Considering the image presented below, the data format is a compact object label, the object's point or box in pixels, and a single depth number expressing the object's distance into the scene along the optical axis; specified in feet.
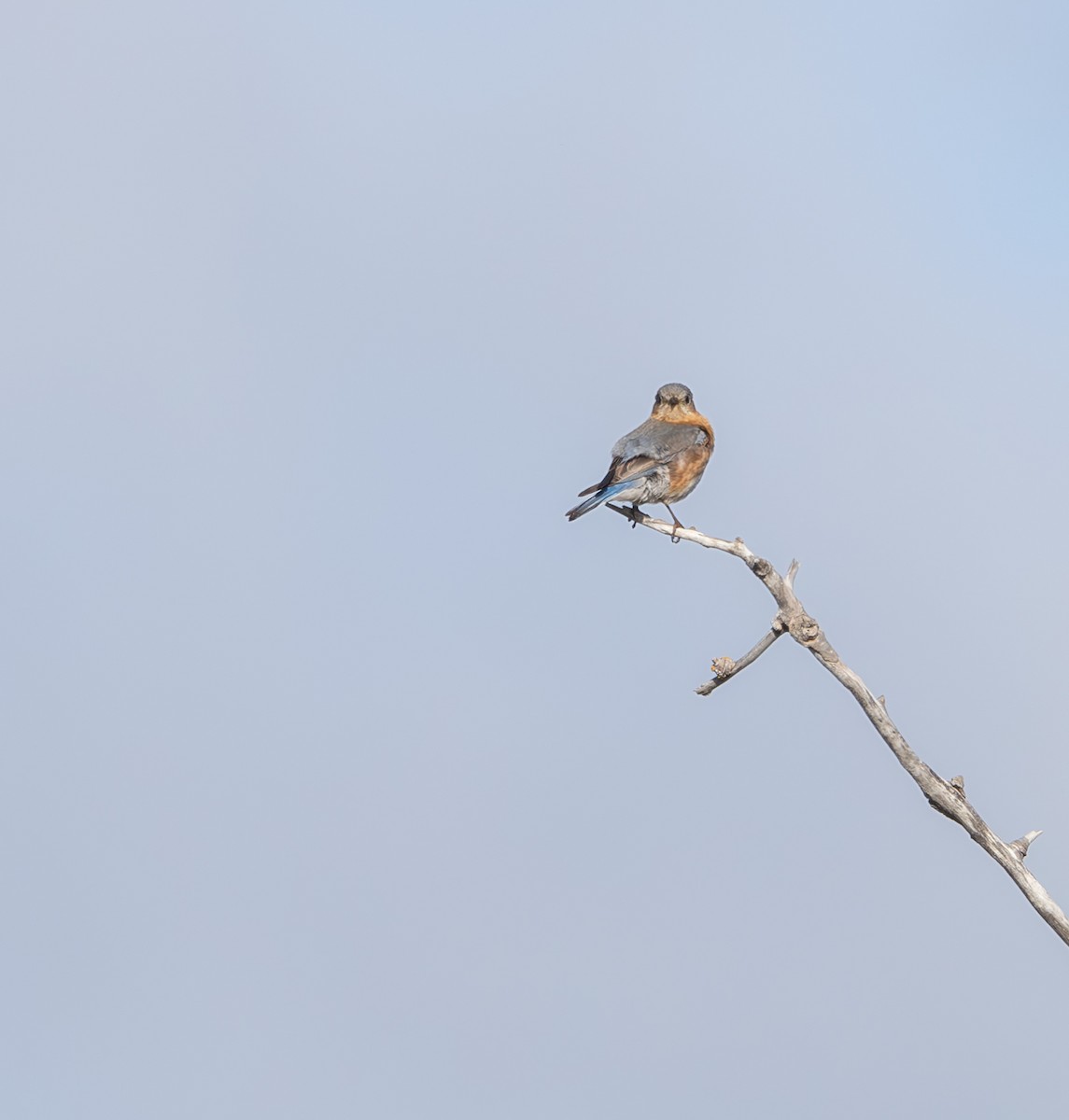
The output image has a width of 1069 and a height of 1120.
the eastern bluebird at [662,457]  66.28
